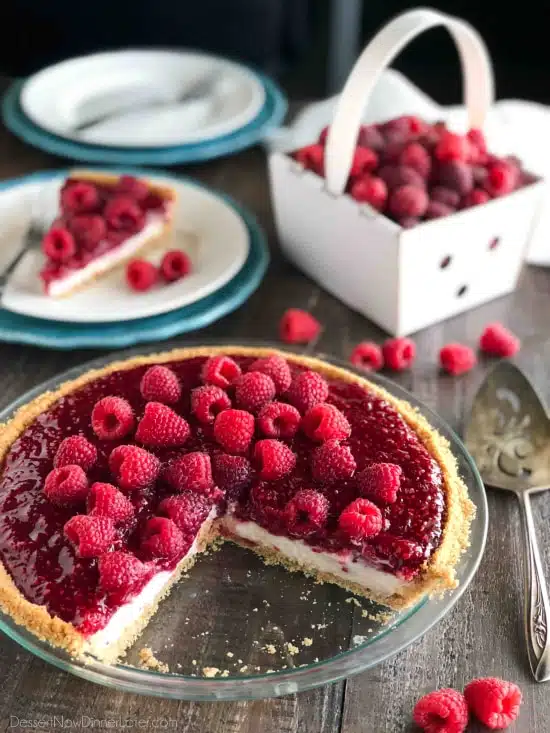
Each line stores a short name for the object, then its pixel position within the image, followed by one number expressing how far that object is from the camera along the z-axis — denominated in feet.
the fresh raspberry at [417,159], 1.52
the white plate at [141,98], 2.08
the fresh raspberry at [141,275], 1.64
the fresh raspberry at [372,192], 1.49
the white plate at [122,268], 1.53
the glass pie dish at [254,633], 0.94
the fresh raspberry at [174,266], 1.67
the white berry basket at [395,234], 1.44
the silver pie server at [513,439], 1.26
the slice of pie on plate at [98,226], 1.66
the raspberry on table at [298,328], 1.57
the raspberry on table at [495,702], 0.97
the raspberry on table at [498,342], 1.54
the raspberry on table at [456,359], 1.49
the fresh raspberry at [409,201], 1.46
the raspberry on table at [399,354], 1.50
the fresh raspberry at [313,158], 1.60
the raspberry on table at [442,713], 0.96
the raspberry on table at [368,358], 1.50
